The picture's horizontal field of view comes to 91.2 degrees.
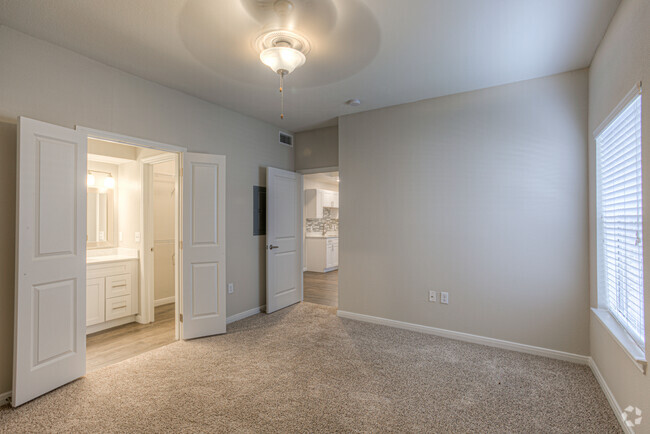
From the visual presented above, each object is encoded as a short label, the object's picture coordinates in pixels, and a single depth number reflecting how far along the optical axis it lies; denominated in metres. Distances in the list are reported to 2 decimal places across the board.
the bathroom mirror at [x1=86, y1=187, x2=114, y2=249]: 4.23
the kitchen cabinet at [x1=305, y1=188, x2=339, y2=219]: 8.28
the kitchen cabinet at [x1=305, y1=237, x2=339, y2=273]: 7.99
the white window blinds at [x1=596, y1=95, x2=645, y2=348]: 1.96
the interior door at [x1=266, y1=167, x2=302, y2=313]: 4.57
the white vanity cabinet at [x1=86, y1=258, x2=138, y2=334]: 3.80
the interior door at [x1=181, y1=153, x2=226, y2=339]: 3.57
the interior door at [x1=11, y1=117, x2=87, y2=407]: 2.29
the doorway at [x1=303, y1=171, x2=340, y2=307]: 7.99
